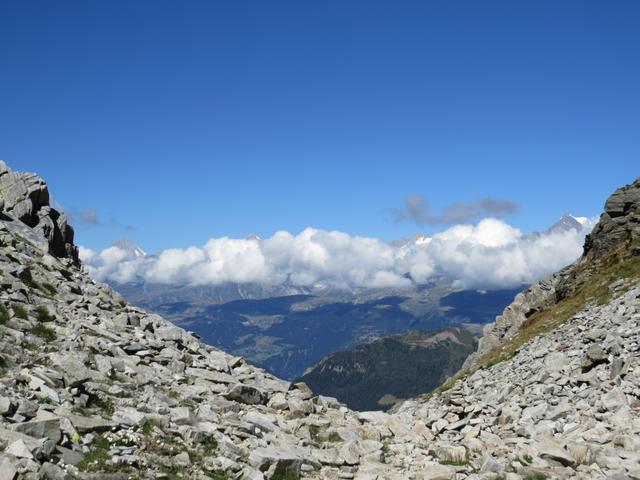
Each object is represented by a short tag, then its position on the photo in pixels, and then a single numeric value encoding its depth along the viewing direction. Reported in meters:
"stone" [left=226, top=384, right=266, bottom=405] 27.13
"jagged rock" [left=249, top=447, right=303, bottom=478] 18.00
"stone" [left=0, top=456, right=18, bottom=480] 11.96
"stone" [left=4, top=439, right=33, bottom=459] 12.98
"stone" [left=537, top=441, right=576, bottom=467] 18.27
